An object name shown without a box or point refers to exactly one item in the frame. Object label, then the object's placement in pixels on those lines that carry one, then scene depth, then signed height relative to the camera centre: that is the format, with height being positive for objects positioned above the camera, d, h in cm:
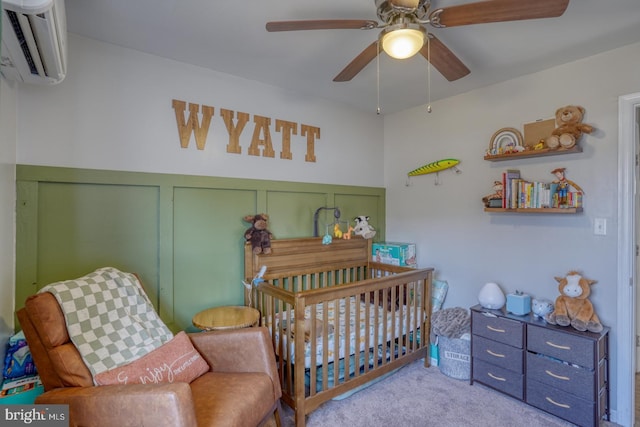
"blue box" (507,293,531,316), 244 -65
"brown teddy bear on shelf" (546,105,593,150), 227 +62
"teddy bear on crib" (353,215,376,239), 323 -13
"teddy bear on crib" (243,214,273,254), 261 -16
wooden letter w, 238 +68
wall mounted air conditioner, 117 +72
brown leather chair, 129 -76
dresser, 203 -100
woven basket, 263 -115
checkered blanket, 153 -53
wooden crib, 209 -78
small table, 213 -70
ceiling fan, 132 +86
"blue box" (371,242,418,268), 331 -38
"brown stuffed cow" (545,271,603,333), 220 -61
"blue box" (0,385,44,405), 152 -87
